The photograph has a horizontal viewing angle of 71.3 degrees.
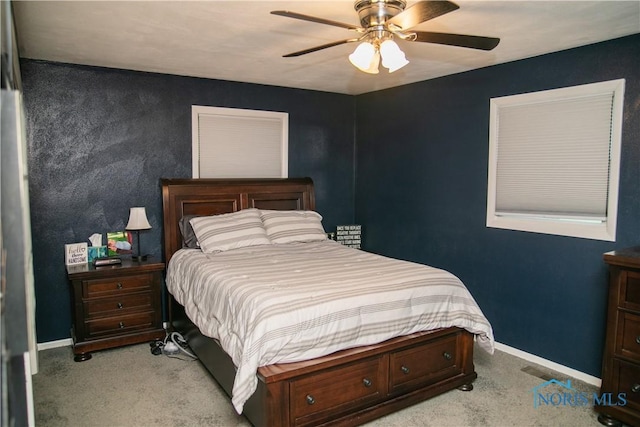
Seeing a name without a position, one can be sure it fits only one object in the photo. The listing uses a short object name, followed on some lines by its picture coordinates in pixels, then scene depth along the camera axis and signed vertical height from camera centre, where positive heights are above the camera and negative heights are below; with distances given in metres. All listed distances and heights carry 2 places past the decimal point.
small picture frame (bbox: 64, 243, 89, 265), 3.71 -0.65
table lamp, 3.85 -0.38
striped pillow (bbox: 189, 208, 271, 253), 3.82 -0.47
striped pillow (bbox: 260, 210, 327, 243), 4.17 -0.46
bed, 2.37 -1.01
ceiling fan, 2.13 +0.75
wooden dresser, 2.51 -0.94
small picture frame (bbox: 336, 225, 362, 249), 5.12 -0.65
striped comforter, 2.37 -0.76
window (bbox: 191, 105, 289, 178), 4.38 +0.35
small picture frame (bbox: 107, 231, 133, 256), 3.95 -0.59
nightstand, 3.53 -1.05
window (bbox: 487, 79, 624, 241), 3.08 +0.14
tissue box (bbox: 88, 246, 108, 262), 3.85 -0.66
